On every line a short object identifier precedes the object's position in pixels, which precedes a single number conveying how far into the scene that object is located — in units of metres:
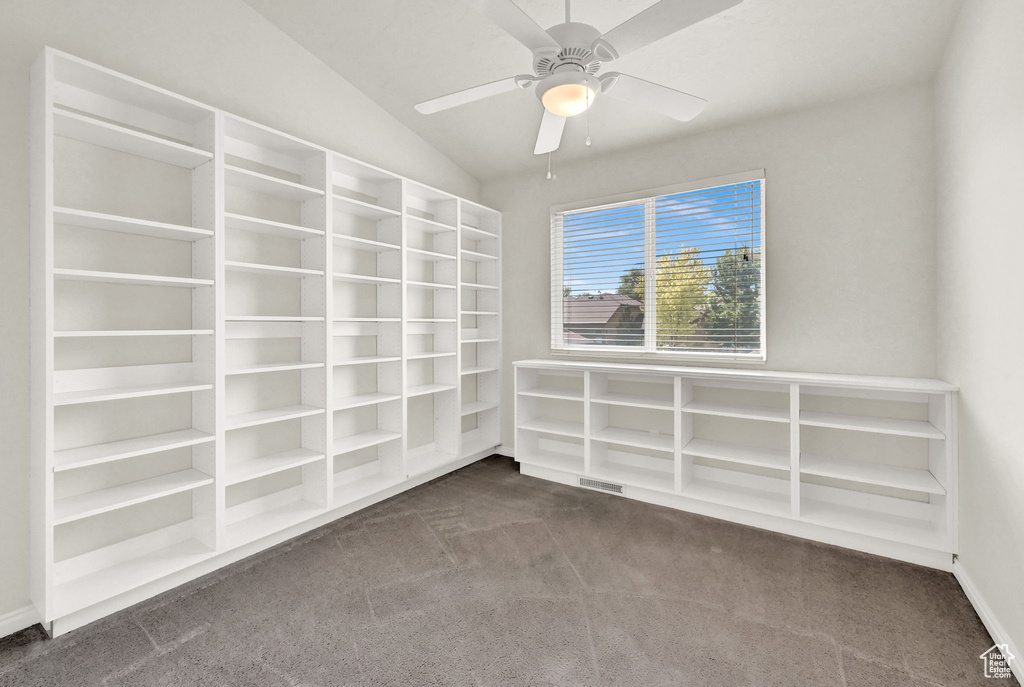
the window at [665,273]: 3.33
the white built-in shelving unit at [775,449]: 2.57
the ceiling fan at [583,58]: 1.53
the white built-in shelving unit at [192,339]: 2.04
